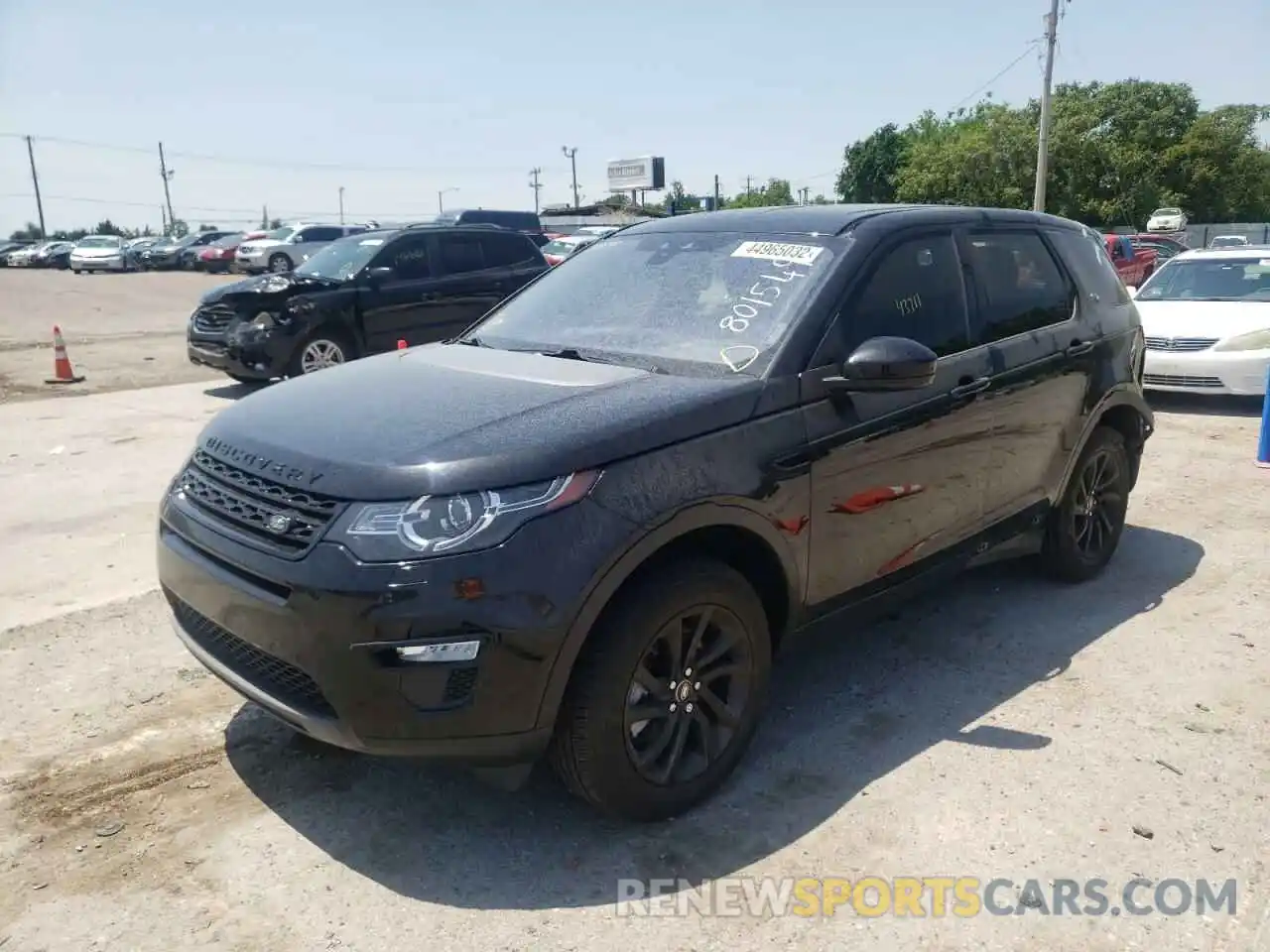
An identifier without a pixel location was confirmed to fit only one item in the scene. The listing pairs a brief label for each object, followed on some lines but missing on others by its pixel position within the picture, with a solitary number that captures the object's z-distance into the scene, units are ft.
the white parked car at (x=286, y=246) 98.89
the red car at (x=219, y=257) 118.17
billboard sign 240.12
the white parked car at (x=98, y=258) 123.24
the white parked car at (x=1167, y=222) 134.10
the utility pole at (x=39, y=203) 264.35
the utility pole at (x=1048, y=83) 110.63
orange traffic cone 39.09
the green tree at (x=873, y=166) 253.24
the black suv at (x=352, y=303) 33.78
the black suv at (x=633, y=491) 8.48
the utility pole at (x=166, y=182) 292.20
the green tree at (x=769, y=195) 321.03
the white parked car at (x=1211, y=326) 31.35
